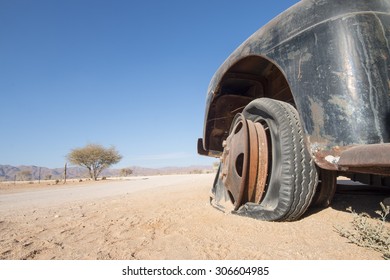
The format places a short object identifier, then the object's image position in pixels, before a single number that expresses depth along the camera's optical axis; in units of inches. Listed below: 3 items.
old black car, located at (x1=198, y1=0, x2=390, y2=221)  62.9
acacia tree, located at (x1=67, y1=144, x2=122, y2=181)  1488.7
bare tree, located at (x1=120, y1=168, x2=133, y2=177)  2197.1
